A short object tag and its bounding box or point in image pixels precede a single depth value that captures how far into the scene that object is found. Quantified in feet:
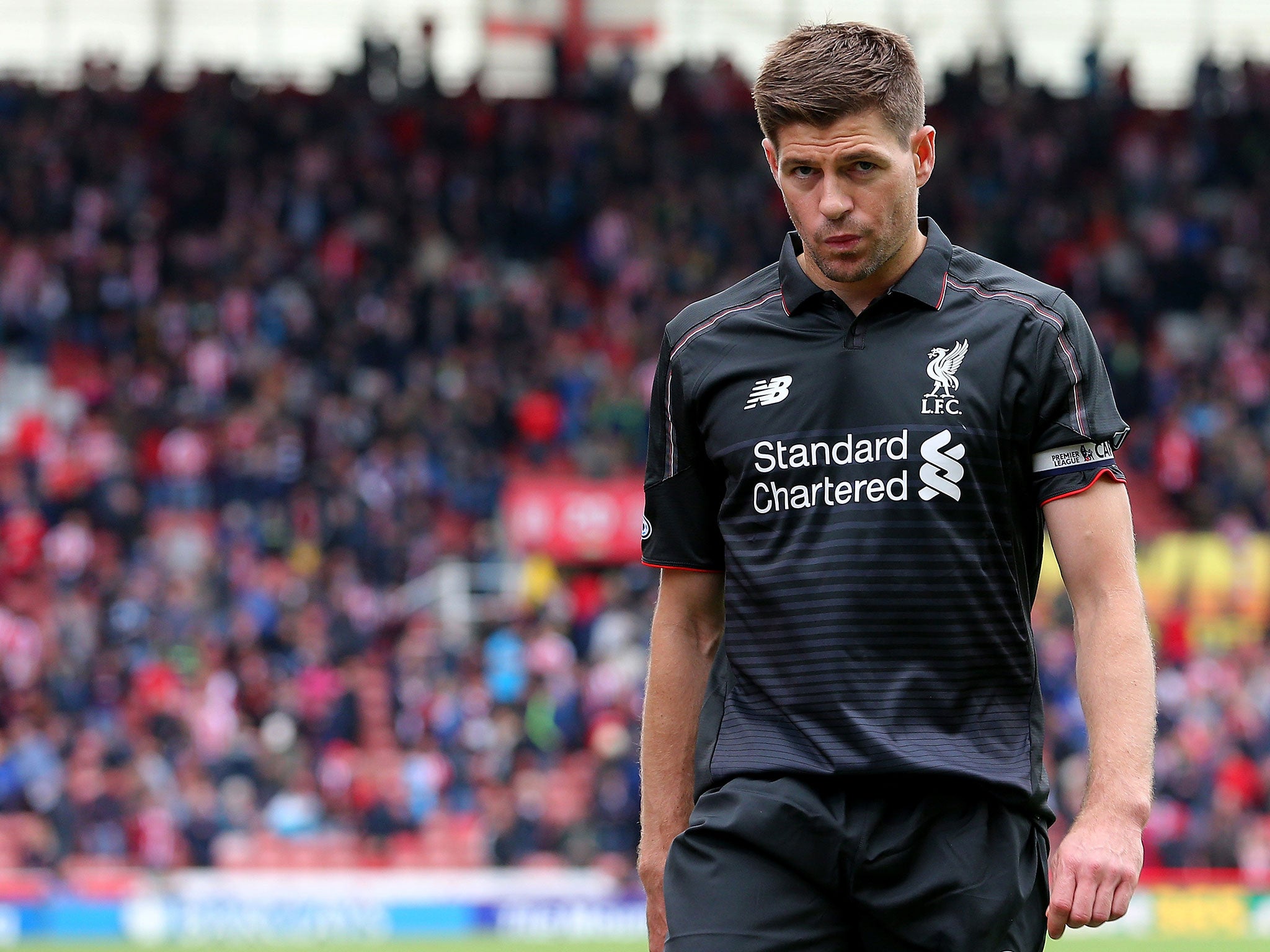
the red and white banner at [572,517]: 119.55
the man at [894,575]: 18.11
